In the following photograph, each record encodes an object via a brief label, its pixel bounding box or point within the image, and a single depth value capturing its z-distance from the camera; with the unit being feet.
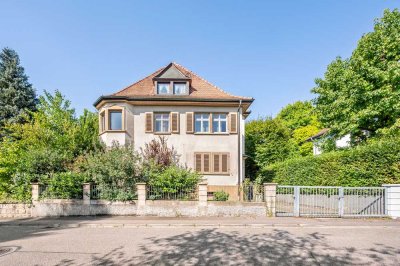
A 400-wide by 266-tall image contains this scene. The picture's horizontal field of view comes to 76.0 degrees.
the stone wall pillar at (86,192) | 41.57
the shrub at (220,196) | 46.08
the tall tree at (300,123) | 132.57
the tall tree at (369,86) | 51.47
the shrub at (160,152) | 58.65
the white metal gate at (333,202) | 39.88
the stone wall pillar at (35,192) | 41.86
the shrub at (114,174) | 41.91
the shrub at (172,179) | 42.16
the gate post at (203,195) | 41.11
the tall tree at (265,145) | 101.24
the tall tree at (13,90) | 89.66
